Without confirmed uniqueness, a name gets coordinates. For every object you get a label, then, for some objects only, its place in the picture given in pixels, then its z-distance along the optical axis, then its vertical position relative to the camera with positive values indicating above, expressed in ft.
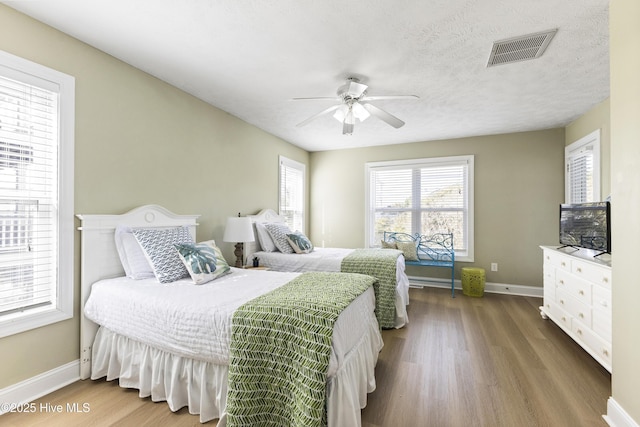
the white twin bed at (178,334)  5.38 -2.44
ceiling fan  8.86 +3.39
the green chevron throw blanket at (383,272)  10.50 -2.08
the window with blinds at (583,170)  11.30 +1.95
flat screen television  8.12 -0.30
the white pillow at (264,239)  13.30 -1.14
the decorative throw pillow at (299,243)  12.96 -1.29
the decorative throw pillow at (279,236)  13.06 -1.00
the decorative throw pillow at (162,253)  7.51 -1.04
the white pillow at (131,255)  7.75 -1.11
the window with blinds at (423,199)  16.05 +0.91
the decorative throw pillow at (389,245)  15.99 -1.65
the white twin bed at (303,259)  10.93 -1.82
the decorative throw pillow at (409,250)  15.55 -1.86
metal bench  15.78 -1.75
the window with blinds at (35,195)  6.19 +0.38
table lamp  10.82 -0.61
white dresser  7.34 -2.39
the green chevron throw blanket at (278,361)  4.63 -2.39
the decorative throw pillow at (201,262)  7.49 -1.29
